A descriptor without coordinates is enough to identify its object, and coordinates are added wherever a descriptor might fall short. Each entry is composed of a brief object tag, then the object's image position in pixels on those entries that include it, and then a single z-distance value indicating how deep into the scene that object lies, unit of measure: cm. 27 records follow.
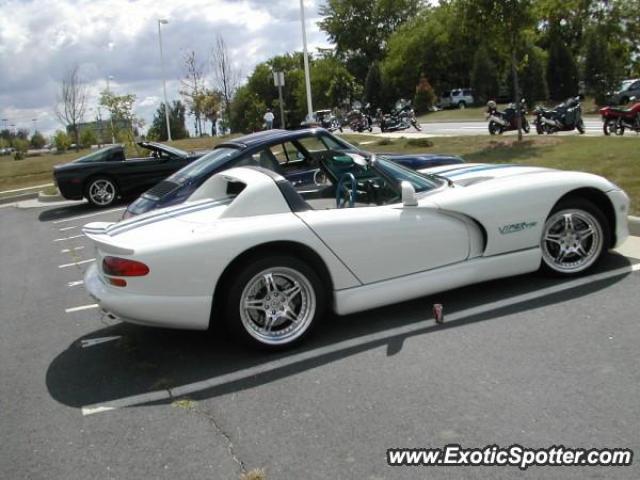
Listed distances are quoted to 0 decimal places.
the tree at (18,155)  4802
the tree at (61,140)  5666
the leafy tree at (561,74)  3850
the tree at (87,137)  6454
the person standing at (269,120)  1912
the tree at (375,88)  5709
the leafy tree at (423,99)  4859
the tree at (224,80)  4057
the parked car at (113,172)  1249
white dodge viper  372
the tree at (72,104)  4512
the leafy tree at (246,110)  6994
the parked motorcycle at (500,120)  1944
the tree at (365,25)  7325
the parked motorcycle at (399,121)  3003
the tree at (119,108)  2455
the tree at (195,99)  4370
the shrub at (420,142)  1644
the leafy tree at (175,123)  5878
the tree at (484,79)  4484
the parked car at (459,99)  4766
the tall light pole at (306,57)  2280
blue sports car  635
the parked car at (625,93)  3131
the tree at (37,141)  9881
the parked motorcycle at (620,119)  1532
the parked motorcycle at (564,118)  1752
